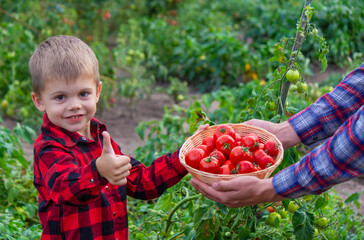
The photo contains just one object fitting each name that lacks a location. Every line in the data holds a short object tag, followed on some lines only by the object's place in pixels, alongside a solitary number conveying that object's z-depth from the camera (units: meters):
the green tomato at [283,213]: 2.39
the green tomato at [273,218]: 2.29
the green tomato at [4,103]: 4.73
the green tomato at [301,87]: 2.23
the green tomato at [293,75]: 2.11
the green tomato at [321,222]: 2.29
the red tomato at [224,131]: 2.03
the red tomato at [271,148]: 1.97
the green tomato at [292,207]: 2.24
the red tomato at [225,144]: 1.96
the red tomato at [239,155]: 1.88
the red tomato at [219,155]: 1.93
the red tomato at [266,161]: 1.90
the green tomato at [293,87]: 2.26
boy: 1.75
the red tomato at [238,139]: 2.01
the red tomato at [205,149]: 2.01
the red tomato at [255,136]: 2.01
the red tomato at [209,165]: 1.84
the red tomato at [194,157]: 1.91
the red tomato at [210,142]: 2.07
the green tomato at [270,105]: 2.28
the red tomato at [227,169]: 1.87
